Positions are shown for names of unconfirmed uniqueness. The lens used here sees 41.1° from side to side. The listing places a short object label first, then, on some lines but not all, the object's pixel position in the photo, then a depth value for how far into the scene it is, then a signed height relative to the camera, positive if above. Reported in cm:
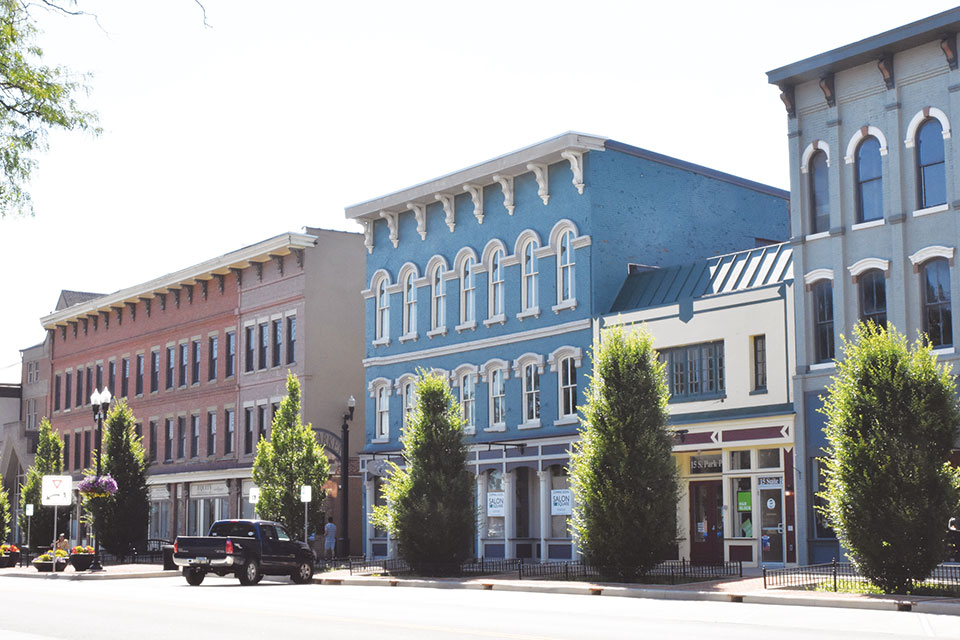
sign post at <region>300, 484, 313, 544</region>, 3883 -71
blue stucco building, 3816 +610
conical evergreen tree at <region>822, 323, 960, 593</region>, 2300 +5
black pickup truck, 3247 -211
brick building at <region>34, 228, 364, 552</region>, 5088 +504
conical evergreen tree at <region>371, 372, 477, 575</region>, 3388 -61
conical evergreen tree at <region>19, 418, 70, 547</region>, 6116 -77
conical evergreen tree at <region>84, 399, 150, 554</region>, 5078 -70
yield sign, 3869 -55
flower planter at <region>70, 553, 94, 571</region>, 4022 -277
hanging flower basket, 4319 -47
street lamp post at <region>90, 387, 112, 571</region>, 4065 +189
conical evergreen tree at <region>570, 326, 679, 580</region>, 2823 -5
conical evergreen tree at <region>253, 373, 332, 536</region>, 4191 +1
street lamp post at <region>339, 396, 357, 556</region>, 4219 -45
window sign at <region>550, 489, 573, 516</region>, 3775 -101
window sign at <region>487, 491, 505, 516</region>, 4047 -109
